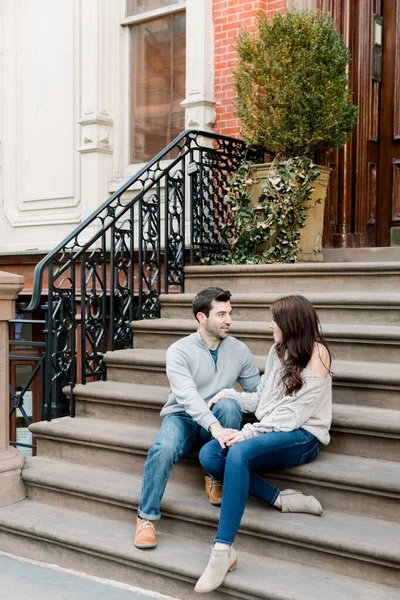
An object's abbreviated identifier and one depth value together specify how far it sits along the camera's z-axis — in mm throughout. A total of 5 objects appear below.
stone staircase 3666
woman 3881
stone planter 6598
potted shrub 6363
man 4094
